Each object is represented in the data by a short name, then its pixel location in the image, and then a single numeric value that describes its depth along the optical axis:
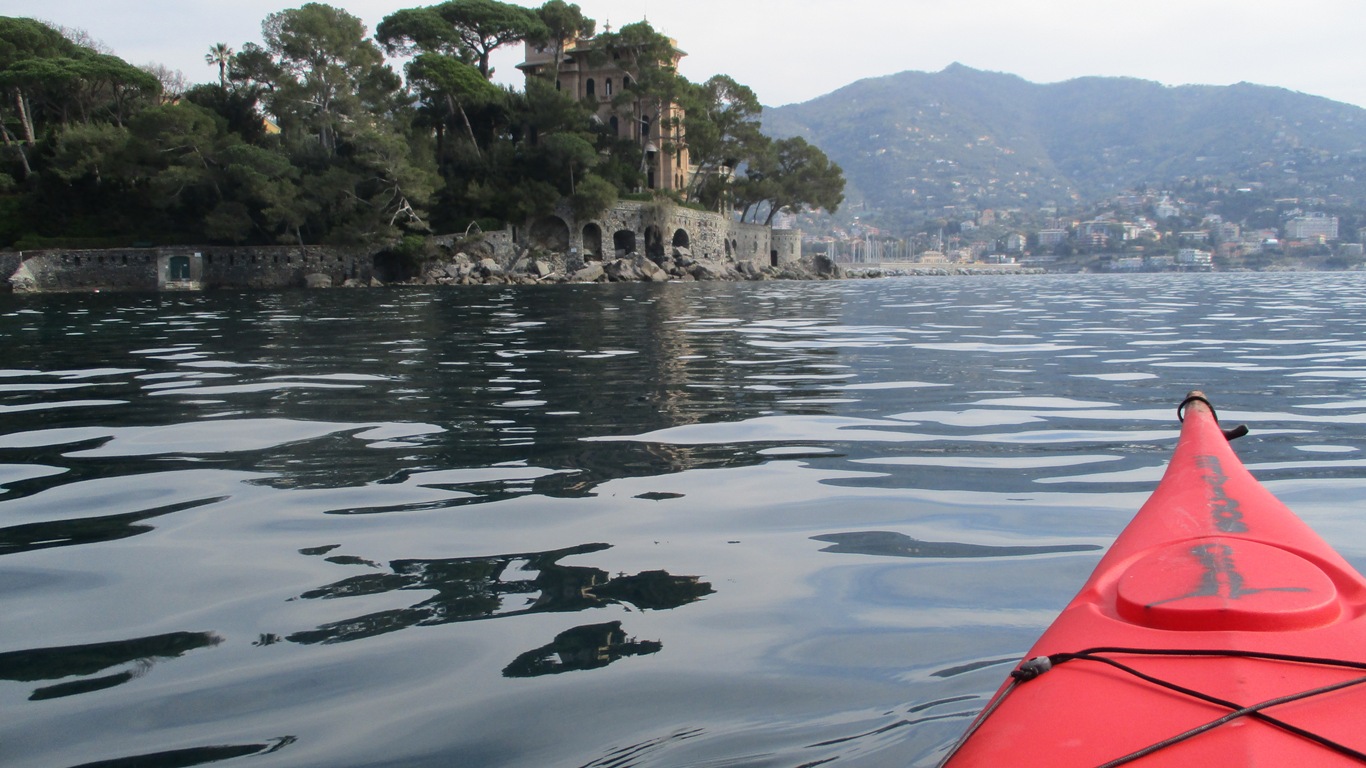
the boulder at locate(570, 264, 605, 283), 38.91
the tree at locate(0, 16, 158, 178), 34.72
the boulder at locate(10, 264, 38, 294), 30.98
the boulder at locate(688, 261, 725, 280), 42.84
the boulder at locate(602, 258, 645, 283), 39.47
